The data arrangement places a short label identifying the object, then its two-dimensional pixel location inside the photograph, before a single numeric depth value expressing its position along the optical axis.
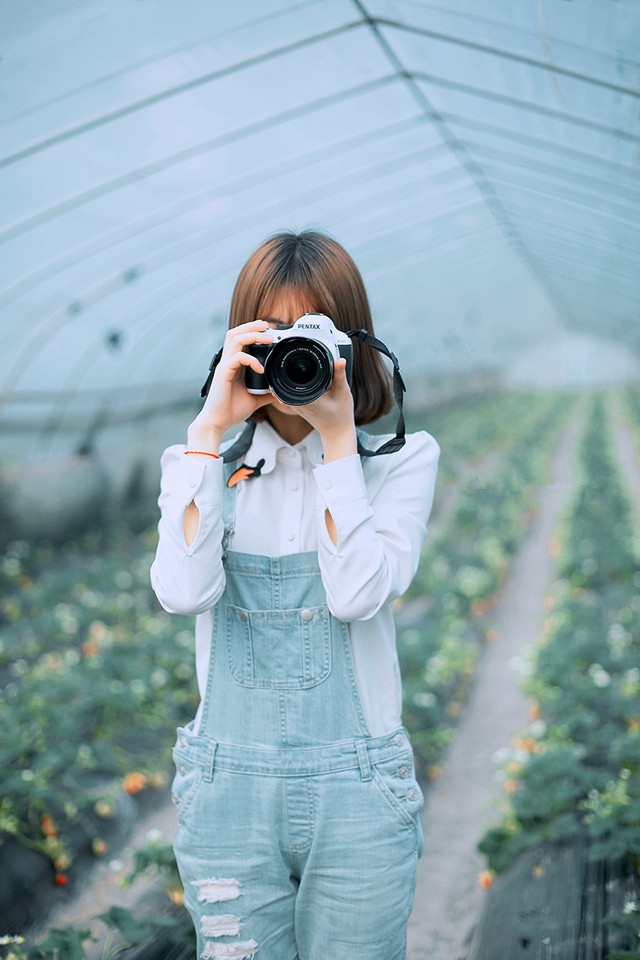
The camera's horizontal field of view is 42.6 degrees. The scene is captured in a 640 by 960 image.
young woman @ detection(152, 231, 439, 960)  1.20
